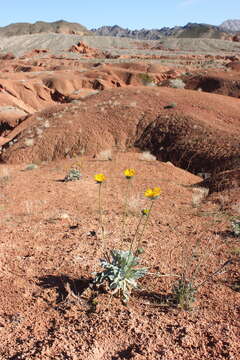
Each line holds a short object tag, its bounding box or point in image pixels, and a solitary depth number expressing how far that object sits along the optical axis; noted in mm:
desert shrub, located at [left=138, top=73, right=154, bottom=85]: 29875
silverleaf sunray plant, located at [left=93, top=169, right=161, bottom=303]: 2867
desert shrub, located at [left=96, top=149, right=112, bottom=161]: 9402
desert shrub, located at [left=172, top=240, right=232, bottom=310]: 2729
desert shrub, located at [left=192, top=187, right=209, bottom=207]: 5674
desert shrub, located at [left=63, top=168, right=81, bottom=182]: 7441
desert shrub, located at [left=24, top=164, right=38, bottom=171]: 9640
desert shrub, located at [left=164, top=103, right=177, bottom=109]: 11960
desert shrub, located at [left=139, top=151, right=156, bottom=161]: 9289
